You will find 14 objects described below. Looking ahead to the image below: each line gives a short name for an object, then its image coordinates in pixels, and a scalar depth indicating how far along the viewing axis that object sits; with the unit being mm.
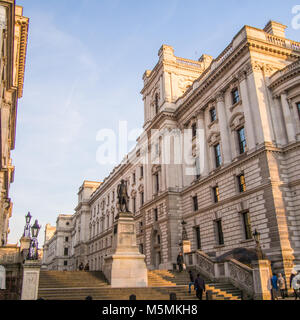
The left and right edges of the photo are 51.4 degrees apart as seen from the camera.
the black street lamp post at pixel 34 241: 17772
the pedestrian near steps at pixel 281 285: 18238
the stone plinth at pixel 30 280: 15335
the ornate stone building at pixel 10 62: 21531
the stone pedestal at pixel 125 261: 19734
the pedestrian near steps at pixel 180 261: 25109
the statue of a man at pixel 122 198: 22828
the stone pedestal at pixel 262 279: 16609
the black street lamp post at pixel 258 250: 18016
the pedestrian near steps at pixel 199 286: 16094
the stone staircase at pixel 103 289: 16719
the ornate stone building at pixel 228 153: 24609
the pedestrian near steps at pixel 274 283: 17041
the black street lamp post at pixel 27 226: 23114
